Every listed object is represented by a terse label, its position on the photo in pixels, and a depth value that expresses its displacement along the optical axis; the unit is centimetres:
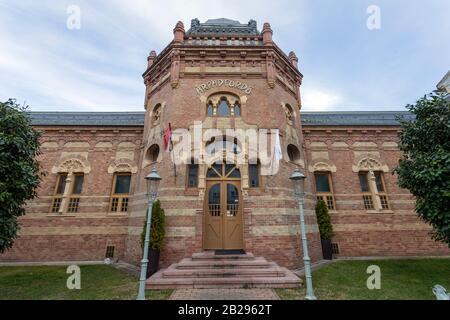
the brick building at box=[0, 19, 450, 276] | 901
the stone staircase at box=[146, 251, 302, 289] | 644
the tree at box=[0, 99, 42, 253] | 600
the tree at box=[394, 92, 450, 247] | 632
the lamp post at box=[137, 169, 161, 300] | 585
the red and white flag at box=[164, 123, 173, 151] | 871
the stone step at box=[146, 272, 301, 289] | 640
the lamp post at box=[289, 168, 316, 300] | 544
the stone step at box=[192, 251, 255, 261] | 779
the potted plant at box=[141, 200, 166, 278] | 770
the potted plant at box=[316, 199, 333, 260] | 1074
